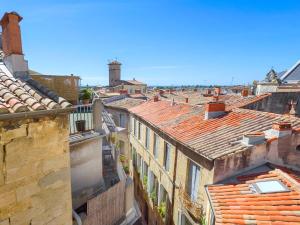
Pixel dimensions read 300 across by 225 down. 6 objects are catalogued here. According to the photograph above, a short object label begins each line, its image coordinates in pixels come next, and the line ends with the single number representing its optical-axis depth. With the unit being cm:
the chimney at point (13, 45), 588
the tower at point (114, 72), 6322
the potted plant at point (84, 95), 1121
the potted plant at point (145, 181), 1599
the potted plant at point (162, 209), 1228
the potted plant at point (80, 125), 792
